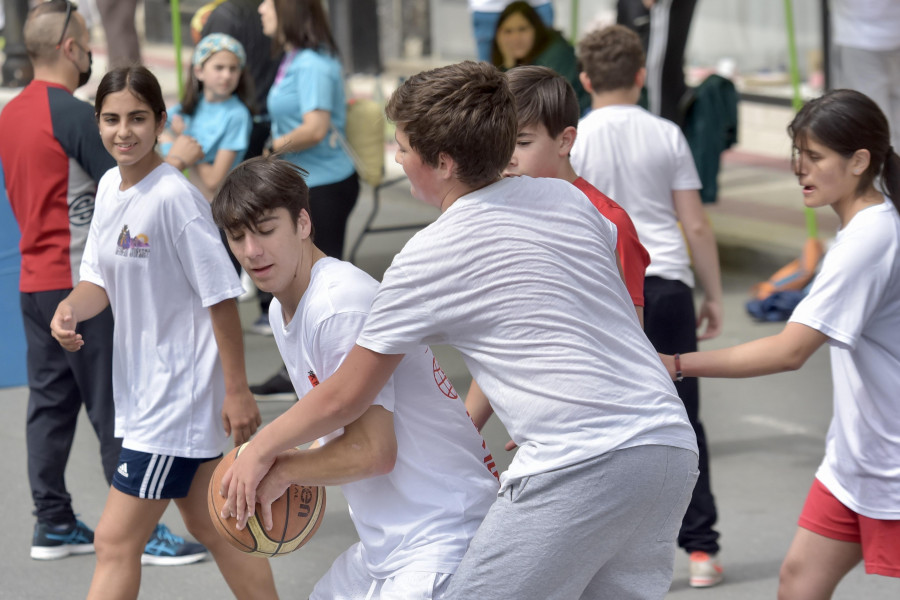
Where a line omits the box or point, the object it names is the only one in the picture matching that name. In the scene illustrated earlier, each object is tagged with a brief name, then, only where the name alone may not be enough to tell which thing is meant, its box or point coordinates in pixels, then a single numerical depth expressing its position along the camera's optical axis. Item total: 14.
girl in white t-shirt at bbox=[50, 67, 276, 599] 7.27
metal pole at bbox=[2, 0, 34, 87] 32.34
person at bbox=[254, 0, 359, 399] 12.72
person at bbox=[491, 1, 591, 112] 15.03
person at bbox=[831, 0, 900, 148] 14.53
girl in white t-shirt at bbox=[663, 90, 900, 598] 6.24
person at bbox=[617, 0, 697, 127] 16.31
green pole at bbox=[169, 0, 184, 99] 16.58
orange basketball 5.43
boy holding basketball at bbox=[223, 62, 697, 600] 4.75
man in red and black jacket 8.91
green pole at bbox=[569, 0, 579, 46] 21.55
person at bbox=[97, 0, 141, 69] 18.62
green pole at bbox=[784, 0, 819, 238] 17.19
